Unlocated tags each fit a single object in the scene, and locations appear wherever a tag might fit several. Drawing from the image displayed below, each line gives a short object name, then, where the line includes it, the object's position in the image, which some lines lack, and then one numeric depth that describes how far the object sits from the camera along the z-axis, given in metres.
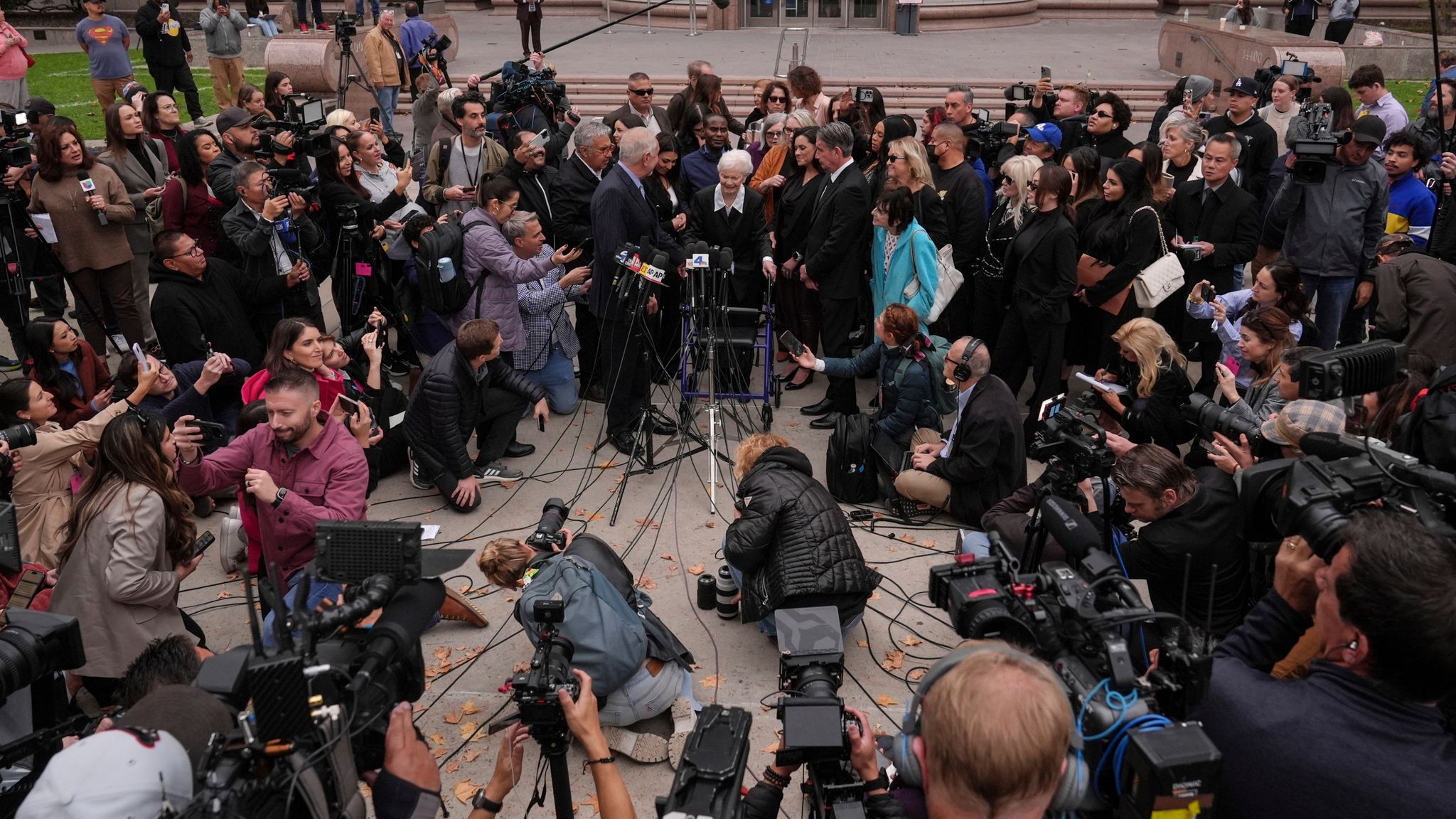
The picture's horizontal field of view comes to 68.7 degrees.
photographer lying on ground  4.40
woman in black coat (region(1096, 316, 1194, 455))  6.20
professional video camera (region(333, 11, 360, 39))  14.13
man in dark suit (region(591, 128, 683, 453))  7.07
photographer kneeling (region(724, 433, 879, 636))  5.03
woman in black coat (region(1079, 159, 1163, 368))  7.22
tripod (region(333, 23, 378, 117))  14.43
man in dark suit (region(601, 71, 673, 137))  9.84
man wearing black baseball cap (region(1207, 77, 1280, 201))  8.84
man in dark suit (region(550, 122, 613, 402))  7.79
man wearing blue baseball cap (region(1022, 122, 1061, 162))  8.62
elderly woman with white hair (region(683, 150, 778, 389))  7.97
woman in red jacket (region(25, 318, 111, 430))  6.07
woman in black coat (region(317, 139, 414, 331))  7.79
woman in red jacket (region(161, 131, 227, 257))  8.09
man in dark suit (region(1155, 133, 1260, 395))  7.56
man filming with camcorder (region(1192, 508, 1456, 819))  2.46
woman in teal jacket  7.23
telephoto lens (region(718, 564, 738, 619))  5.62
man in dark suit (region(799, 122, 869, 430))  7.60
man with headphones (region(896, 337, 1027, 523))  6.05
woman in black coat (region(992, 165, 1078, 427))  7.02
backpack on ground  6.71
